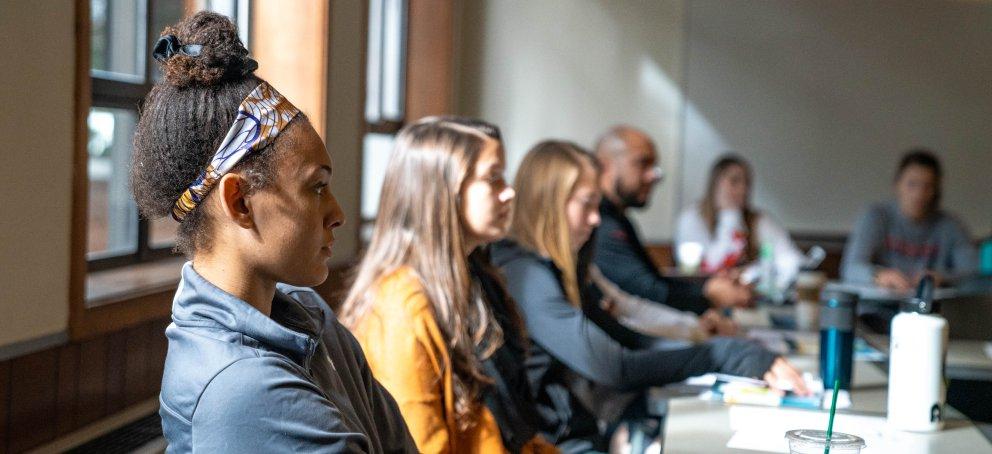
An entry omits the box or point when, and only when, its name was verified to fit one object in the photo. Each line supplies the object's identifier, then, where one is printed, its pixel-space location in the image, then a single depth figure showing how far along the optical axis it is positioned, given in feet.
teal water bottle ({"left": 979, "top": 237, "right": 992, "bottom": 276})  12.69
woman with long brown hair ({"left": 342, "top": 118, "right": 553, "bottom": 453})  5.96
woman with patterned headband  3.39
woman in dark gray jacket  7.57
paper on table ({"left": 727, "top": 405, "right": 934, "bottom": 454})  5.78
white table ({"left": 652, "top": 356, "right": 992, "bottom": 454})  5.85
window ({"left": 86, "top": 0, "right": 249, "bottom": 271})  8.39
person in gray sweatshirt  15.61
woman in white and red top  16.66
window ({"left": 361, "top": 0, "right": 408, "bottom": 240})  15.94
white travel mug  5.97
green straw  4.61
